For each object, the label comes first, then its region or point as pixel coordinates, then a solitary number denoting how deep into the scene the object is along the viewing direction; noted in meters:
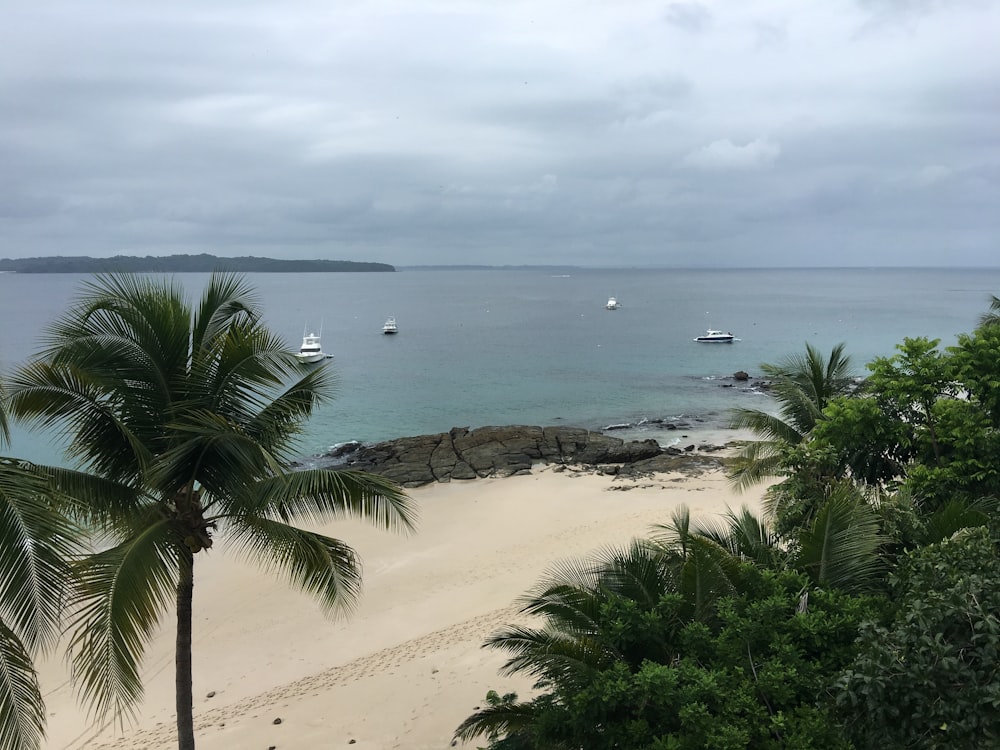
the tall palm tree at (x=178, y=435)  7.43
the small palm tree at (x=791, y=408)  15.40
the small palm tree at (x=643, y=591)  7.02
